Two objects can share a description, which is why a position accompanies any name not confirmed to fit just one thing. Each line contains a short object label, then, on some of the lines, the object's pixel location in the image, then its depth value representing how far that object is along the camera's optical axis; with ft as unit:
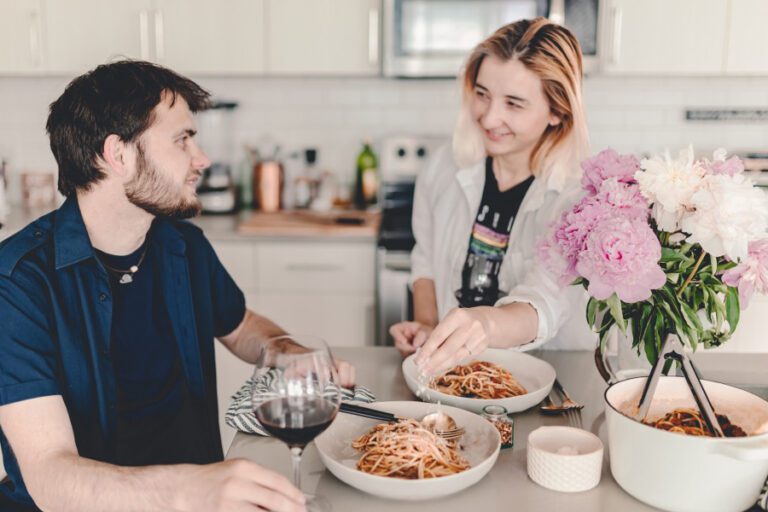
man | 4.56
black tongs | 3.78
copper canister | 12.09
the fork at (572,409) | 4.70
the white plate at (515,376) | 4.71
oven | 10.52
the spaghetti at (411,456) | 3.85
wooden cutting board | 10.61
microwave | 10.68
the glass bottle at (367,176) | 12.37
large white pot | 3.47
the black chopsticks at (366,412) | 4.47
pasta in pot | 3.87
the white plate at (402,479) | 3.68
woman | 5.78
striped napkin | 3.57
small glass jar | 4.33
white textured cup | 3.86
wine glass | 3.53
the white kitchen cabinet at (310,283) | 10.74
